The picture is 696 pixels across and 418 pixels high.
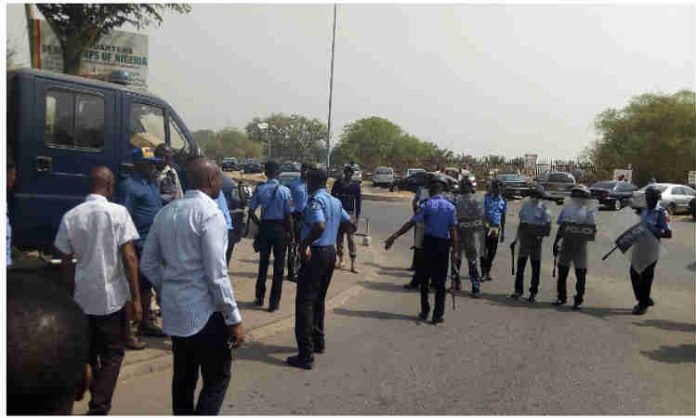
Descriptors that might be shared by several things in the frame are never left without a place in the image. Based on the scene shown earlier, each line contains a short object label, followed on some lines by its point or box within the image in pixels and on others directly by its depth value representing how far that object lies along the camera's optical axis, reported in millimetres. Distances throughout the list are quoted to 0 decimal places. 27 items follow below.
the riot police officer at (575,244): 8648
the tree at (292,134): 92562
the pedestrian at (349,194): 10758
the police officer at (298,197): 8704
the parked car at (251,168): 60866
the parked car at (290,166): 35244
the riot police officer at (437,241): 7531
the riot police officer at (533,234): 9141
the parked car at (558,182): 33125
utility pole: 31680
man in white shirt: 4000
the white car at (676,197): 28780
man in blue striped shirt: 3566
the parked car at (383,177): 42294
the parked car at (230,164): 64738
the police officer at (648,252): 8469
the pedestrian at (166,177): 6227
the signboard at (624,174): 37719
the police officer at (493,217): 10195
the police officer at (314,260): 5730
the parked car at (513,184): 34156
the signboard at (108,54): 13445
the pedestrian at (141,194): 5605
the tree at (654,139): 48844
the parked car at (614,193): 29438
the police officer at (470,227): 9406
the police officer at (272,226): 7582
